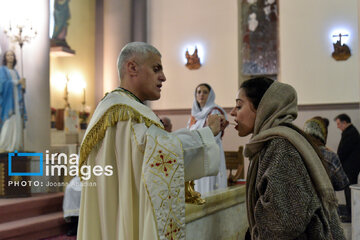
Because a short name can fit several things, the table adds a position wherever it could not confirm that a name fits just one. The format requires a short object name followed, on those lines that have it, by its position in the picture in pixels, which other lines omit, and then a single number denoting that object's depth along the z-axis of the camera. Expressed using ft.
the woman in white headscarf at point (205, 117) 19.54
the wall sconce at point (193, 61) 33.17
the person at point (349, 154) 24.07
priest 7.47
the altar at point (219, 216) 8.93
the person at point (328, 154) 14.33
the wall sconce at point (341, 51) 28.32
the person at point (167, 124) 20.69
